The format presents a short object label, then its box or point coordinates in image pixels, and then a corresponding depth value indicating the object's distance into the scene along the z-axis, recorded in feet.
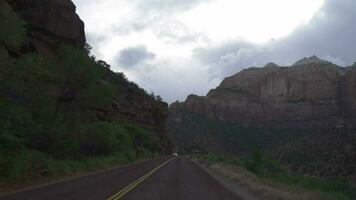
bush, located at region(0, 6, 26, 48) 98.37
